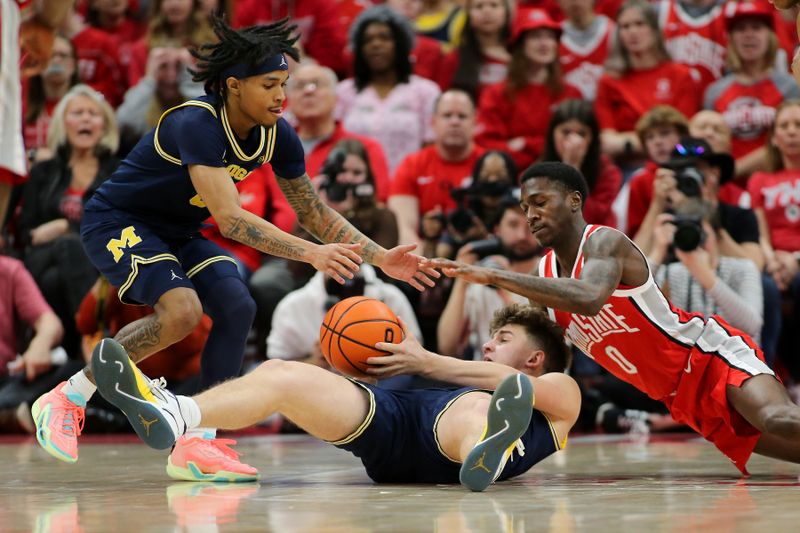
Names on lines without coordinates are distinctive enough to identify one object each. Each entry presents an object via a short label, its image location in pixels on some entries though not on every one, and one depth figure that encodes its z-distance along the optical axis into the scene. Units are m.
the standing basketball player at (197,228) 9.85
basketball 9.14
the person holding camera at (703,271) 14.76
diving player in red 9.53
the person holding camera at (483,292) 15.69
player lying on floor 8.25
